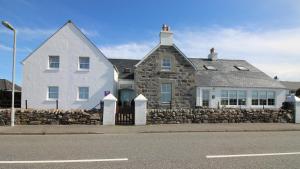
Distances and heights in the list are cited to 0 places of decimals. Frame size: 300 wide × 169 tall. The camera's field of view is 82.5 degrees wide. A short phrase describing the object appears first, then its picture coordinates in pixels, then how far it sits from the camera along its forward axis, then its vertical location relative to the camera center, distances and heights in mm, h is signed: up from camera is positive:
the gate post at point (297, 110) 11442 -1185
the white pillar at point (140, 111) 9973 -1142
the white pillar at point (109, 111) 9828 -1138
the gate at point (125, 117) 9993 -1504
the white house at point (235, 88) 18255 +435
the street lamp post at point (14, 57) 9048 +1841
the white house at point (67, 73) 15404 +1612
